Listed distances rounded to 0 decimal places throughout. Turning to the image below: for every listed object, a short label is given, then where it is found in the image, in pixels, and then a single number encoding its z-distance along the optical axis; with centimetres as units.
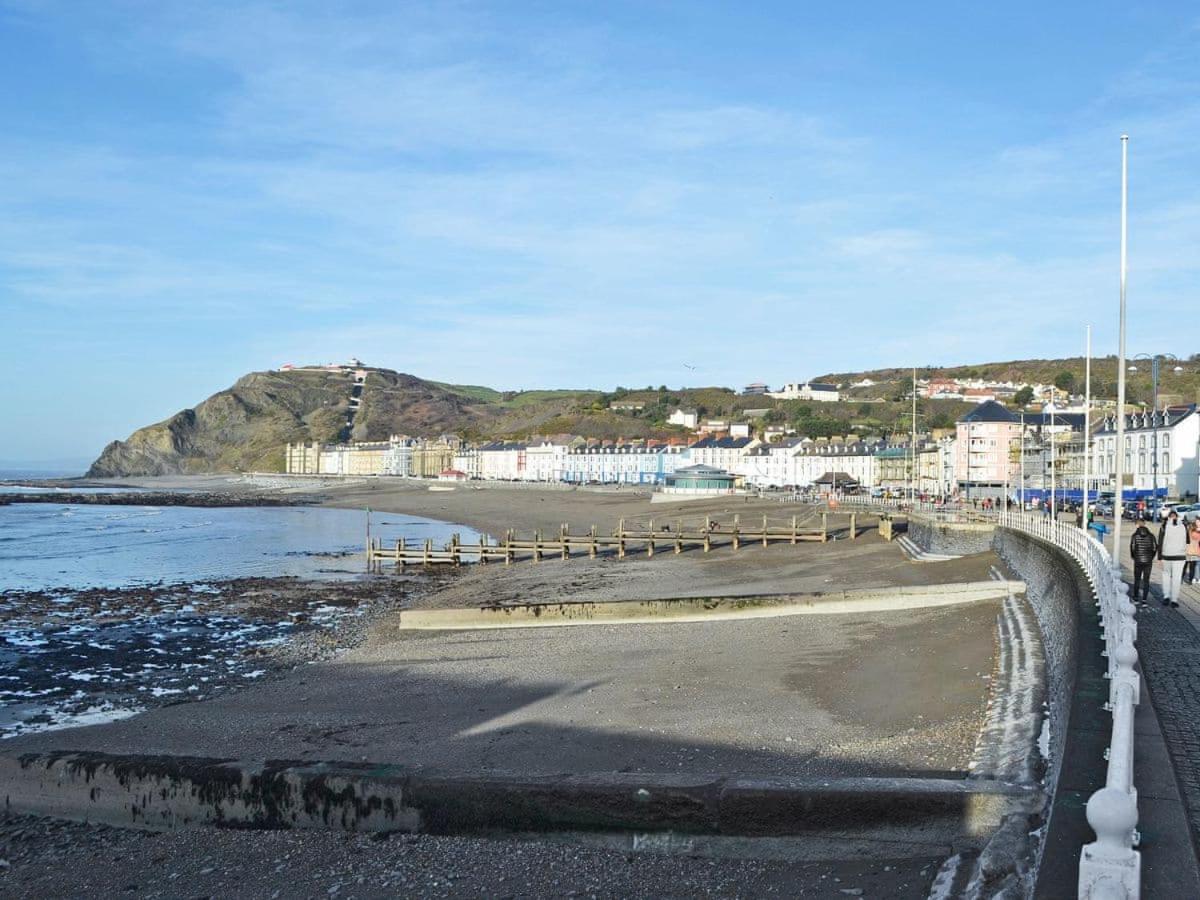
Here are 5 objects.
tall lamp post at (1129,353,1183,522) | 2947
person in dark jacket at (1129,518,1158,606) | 1478
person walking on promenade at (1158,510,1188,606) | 1441
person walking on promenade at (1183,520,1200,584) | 1755
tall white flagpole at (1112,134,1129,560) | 1748
